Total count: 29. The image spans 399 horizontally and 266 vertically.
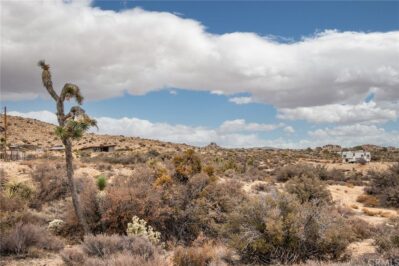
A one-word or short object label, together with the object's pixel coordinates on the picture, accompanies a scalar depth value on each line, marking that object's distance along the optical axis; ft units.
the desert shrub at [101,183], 77.71
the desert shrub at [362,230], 57.06
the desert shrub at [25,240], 44.47
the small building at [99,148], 249.55
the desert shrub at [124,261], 29.68
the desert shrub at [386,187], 97.35
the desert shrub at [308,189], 80.28
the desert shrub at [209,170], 66.27
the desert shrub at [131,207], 53.26
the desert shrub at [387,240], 40.05
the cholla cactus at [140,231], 45.93
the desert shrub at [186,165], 65.26
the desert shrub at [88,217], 55.01
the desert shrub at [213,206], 56.59
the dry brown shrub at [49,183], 77.92
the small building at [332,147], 374.10
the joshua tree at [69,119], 49.88
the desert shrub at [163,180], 60.99
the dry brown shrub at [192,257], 35.67
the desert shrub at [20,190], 72.32
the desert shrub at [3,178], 88.83
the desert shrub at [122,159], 153.17
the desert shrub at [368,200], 97.56
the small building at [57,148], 227.36
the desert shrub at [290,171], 132.05
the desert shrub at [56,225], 56.65
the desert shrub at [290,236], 40.47
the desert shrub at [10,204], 59.62
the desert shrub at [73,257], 36.43
